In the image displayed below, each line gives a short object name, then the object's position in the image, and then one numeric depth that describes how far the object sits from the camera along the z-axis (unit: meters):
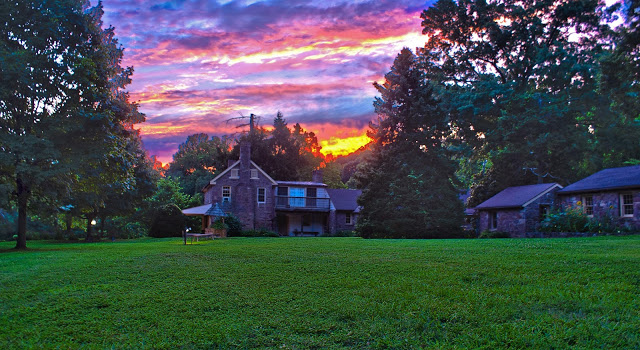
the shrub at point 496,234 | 28.14
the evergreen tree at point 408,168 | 28.42
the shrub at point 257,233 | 34.12
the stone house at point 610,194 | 23.48
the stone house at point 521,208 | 27.94
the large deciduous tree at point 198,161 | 57.66
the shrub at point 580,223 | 23.30
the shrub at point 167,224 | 35.09
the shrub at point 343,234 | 39.59
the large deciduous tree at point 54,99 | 17.06
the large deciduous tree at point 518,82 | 32.97
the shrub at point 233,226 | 33.97
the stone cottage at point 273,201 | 40.25
